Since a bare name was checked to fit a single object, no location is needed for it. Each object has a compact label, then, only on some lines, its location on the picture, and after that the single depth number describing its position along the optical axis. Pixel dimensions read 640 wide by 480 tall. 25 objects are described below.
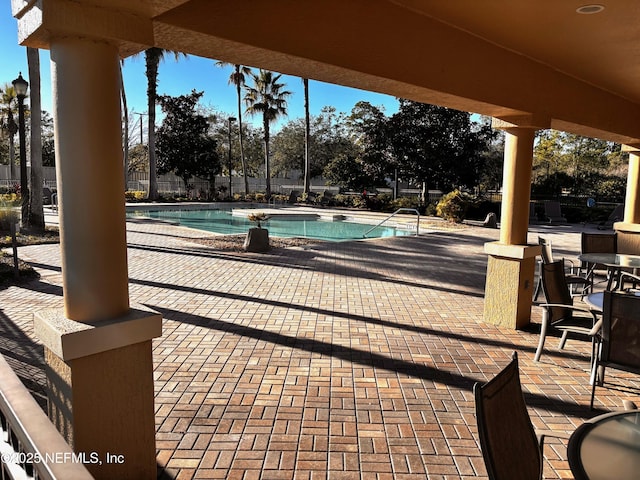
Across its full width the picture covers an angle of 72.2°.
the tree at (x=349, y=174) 27.91
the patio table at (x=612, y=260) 5.05
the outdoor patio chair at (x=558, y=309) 4.06
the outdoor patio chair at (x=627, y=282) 5.27
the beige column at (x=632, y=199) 8.10
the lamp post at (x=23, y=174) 11.91
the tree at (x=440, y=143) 21.88
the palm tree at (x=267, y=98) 29.03
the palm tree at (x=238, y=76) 29.14
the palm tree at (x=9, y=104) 29.45
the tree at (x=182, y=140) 30.12
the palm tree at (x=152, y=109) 24.67
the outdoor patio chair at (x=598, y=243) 6.82
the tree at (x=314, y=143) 41.66
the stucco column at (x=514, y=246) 5.05
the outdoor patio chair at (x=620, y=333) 2.99
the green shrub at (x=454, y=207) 17.14
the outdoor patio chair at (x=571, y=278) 5.48
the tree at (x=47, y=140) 36.38
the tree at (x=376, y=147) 23.28
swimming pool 16.05
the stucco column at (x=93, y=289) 2.11
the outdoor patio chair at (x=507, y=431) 1.49
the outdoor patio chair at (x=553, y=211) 17.87
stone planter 10.10
